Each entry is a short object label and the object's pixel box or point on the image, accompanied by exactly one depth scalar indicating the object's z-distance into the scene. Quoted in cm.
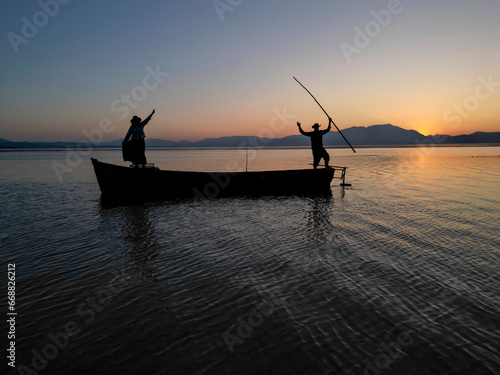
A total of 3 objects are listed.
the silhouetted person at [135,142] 1354
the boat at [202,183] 1468
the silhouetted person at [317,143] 1689
